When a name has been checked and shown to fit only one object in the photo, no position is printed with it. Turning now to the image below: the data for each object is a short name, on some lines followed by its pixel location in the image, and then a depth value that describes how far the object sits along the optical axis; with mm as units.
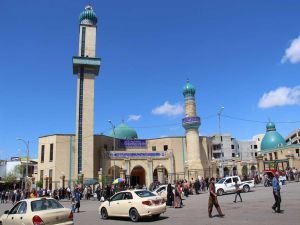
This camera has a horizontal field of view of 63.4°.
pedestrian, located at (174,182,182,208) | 13331
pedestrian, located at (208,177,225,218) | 9449
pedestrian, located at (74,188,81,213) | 14035
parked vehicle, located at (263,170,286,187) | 24110
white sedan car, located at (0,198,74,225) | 6792
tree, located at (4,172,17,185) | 49695
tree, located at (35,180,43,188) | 35030
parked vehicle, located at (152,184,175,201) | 16974
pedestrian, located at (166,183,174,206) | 13947
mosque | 34516
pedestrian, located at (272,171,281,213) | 9500
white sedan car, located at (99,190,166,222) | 9657
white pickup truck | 19304
